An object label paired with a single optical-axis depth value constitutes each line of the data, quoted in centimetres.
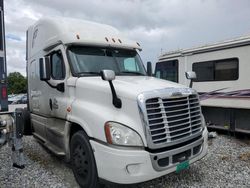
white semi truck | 251
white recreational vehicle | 536
